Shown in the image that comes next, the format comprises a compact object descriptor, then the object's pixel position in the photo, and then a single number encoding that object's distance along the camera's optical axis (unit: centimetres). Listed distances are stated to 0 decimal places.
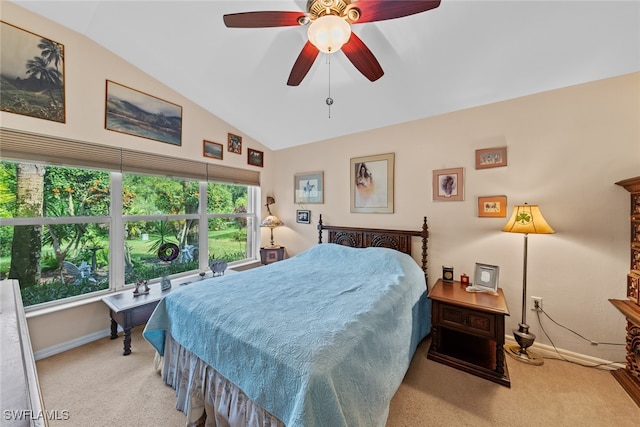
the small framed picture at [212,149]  332
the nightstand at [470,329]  190
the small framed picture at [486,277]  229
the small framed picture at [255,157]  391
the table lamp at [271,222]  386
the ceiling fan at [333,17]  128
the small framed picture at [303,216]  385
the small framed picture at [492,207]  237
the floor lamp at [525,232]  202
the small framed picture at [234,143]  361
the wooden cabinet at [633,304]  175
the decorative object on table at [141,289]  249
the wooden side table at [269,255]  383
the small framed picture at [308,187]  370
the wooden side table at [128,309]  221
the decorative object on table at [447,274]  256
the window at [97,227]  218
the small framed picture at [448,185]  259
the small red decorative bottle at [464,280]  248
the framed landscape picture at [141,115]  254
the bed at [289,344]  110
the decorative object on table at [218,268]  302
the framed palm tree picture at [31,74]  198
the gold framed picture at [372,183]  305
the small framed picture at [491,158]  238
